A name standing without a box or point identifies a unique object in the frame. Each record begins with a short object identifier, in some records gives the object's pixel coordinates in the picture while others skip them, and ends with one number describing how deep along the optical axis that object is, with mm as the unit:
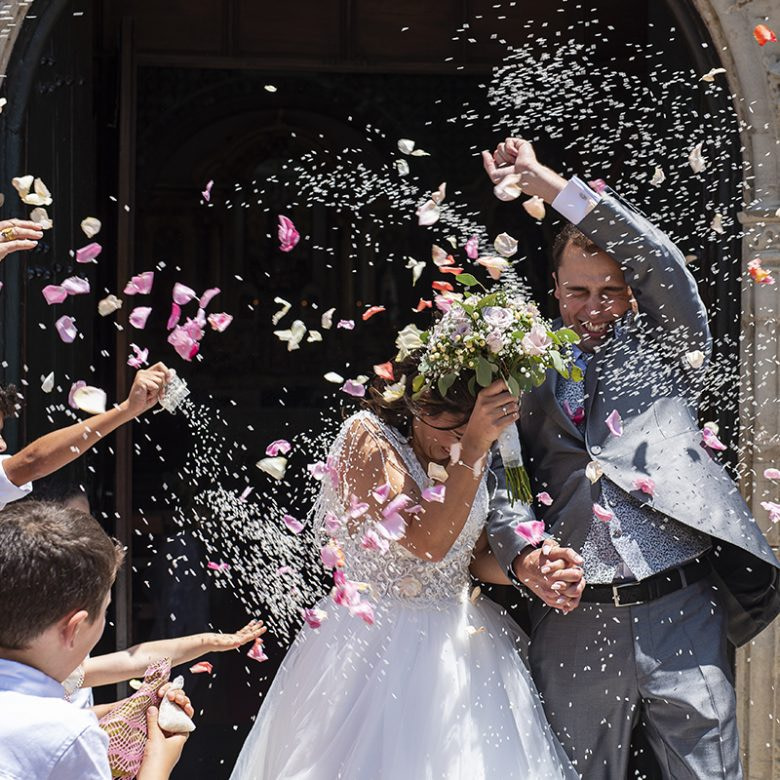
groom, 3338
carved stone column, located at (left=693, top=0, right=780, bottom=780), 4215
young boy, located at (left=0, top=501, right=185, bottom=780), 2031
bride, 3285
